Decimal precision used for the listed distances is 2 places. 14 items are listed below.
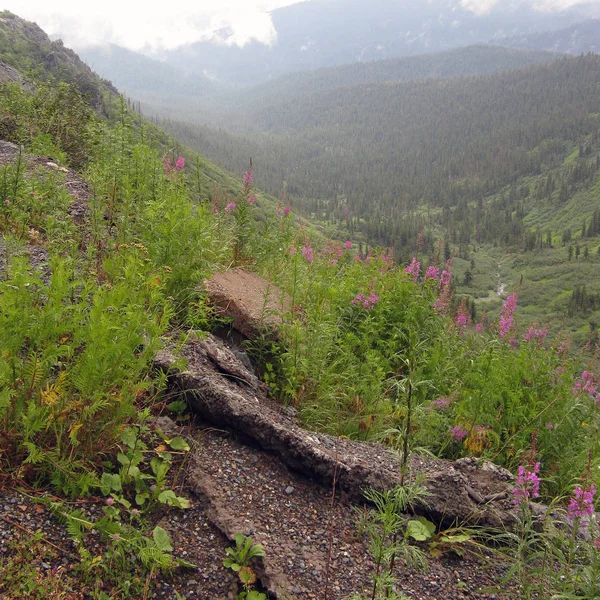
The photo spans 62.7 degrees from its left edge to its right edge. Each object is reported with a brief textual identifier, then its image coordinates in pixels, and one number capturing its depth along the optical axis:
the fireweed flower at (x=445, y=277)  7.30
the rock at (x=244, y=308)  4.76
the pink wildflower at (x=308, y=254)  7.34
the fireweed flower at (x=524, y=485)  2.74
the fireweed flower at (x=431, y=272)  6.86
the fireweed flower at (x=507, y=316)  6.65
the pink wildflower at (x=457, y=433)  4.84
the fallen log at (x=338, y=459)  3.33
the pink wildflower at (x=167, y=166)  7.68
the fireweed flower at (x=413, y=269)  7.54
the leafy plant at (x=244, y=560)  2.47
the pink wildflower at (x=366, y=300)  6.38
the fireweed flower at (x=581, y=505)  2.66
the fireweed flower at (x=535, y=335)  7.04
